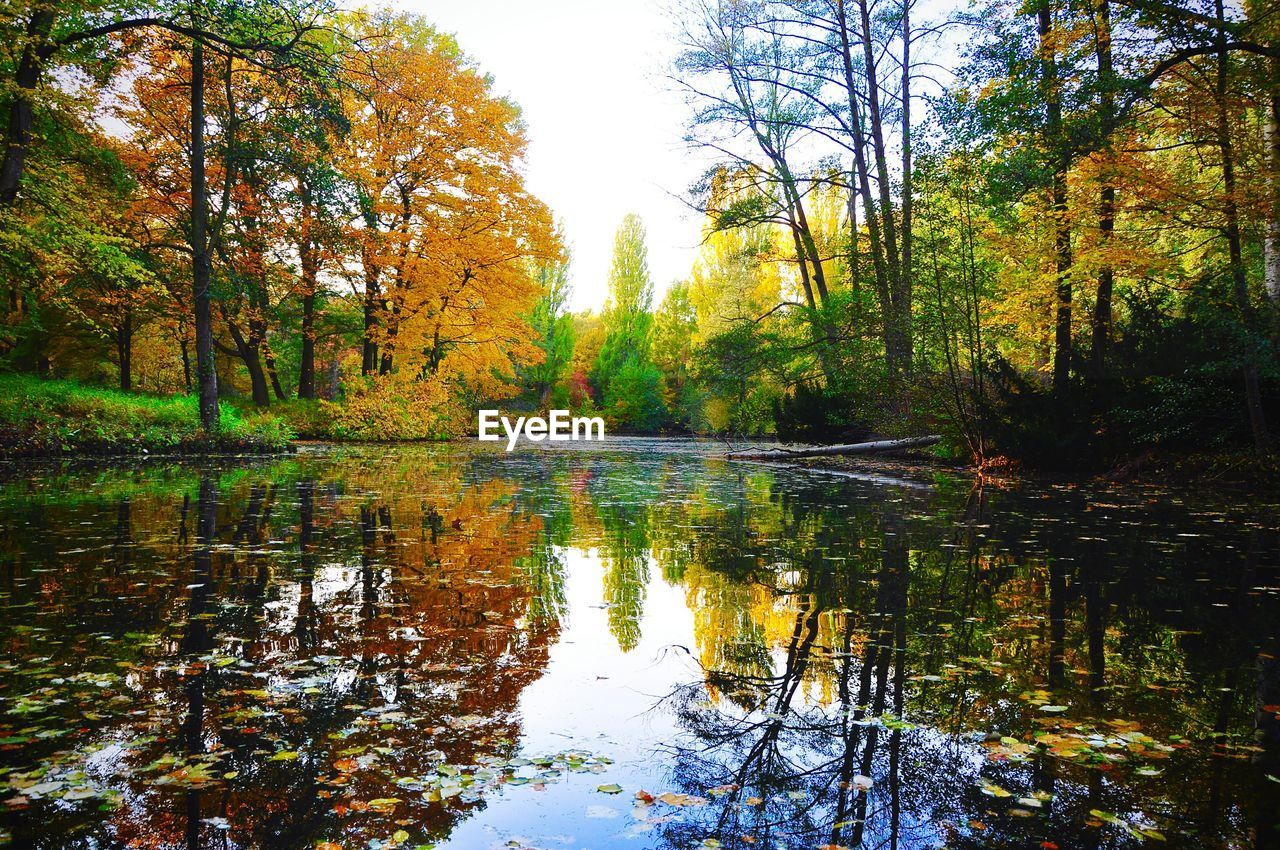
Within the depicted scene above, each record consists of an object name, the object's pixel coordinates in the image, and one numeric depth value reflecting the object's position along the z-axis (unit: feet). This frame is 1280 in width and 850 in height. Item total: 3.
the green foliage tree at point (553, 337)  142.92
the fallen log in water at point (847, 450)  54.82
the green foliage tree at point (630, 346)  145.38
